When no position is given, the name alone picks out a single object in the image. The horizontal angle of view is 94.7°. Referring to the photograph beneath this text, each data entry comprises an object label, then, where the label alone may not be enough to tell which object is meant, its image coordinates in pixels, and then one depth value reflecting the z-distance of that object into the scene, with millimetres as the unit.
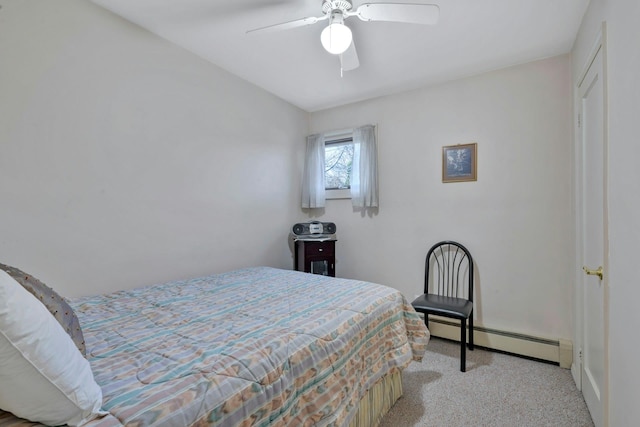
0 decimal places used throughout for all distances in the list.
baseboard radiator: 2305
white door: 1424
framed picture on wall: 2721
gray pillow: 901
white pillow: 626
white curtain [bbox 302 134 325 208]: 3547
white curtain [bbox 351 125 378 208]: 3217
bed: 830
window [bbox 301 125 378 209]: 3242
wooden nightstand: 3162
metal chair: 2451
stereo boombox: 3281
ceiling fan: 1598
